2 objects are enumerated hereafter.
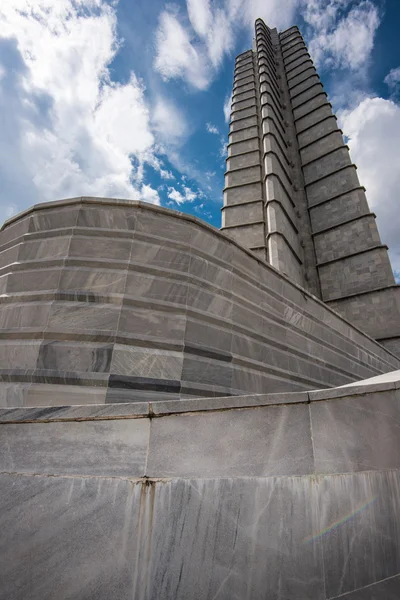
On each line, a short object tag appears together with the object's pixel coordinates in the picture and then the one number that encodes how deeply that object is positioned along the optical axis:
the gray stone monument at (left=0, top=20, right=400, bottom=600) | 2.21
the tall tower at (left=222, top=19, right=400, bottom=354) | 18.61
